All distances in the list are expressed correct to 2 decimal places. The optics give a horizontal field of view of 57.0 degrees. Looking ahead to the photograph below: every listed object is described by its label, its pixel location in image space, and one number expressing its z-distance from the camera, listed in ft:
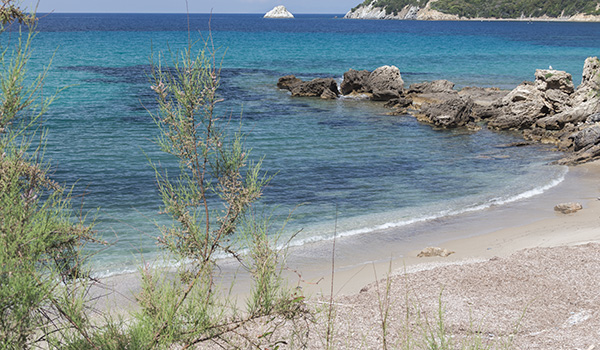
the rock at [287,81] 121.91
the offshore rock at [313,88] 114.32
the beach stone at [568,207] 45.19
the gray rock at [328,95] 112.27
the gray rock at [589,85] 80.69
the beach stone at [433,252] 36.44
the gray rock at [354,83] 118.42
